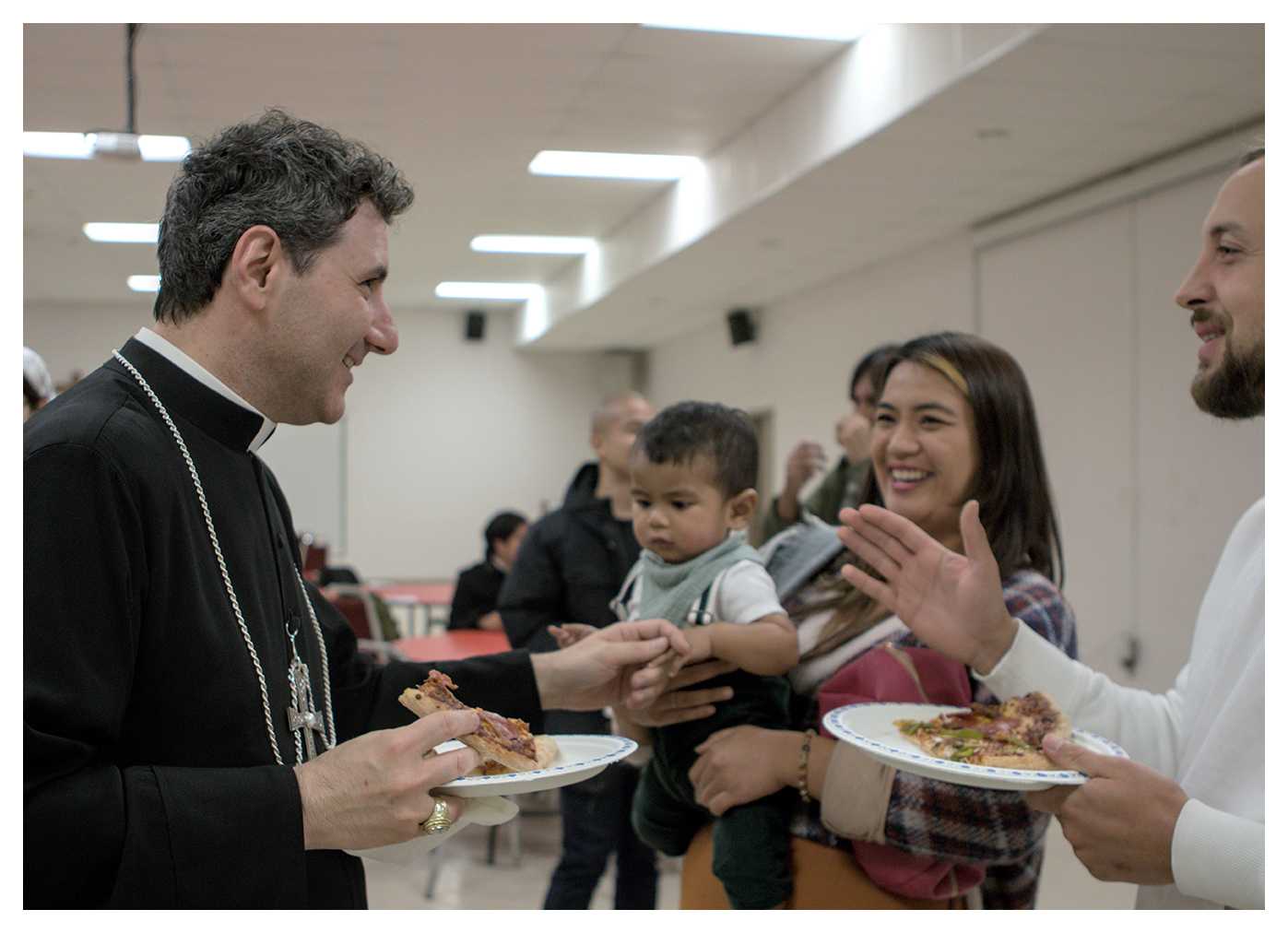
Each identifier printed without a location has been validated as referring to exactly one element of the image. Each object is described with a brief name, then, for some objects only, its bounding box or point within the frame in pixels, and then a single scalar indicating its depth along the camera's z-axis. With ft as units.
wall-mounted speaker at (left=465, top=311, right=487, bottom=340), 46.47
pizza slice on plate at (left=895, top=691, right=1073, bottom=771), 4.54
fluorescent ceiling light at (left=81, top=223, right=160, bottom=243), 29.01
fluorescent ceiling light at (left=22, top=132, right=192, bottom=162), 16.25
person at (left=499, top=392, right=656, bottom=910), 11.10
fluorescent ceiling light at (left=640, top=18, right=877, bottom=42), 16.70
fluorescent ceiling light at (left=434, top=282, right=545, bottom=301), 39.86
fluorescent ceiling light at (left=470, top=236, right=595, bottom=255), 32.42
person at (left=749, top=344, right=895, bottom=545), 11.28
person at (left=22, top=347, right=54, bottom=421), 8.84
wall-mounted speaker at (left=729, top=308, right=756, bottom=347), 35.65
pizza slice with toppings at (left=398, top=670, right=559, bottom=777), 4.24
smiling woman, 5.22
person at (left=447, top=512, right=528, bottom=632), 17.48
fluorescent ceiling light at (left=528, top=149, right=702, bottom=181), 24.69
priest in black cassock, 3.41
